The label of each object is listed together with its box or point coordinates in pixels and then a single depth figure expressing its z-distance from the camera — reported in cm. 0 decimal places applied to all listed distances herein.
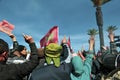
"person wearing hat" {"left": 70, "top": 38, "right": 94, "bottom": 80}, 164
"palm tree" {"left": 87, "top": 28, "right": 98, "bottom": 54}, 1760
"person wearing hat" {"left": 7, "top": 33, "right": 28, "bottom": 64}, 214
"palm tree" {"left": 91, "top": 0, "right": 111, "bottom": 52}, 1012
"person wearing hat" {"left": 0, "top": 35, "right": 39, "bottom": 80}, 130
